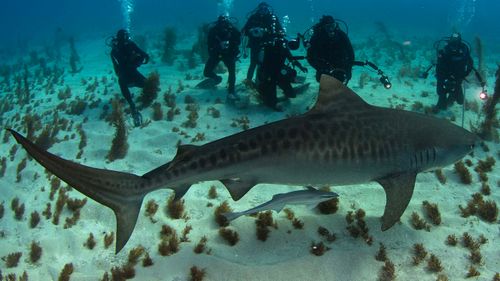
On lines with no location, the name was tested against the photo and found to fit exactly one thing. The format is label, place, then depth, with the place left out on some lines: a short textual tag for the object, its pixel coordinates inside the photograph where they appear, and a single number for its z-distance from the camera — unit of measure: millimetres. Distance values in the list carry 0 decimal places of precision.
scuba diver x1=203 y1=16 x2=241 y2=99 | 14445
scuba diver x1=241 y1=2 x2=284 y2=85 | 14310
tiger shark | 4238
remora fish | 4941
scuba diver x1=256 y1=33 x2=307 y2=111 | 12492
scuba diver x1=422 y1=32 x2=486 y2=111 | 13188
